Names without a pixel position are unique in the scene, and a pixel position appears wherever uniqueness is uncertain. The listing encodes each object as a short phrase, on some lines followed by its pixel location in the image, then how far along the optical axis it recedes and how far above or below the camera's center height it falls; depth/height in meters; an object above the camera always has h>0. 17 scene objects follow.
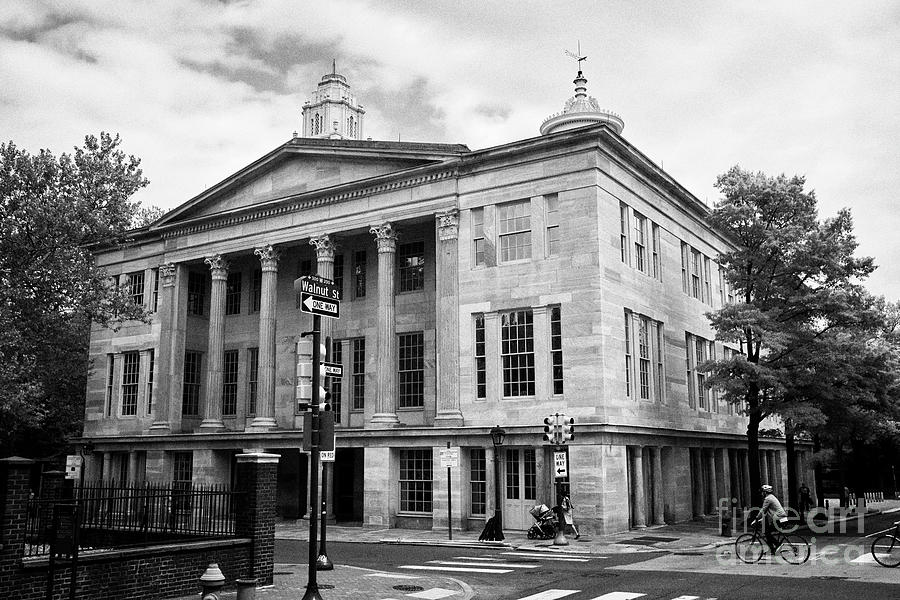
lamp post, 26.50 -0.75
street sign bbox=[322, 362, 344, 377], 16.88 +1.48
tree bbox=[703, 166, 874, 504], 30.06 +5.81
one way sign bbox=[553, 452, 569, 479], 26.09 -0.73
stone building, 30.28 +4.82
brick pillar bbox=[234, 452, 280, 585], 16.61 -1.35
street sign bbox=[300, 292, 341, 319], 14.88 +2.50
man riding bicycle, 19.84 -1.82
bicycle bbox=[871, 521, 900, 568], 18.52 -2.67
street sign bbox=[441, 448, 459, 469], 27.65 -0.52
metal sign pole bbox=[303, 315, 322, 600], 13.60 -0.61
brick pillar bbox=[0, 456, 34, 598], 12.69 -1.09
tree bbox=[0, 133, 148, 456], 27.17 +6.74
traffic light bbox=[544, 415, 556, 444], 26.59 +0.40
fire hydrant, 12.02 -1.98
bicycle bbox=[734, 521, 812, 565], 19.92 -2.74
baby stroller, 26.83 -2.63
